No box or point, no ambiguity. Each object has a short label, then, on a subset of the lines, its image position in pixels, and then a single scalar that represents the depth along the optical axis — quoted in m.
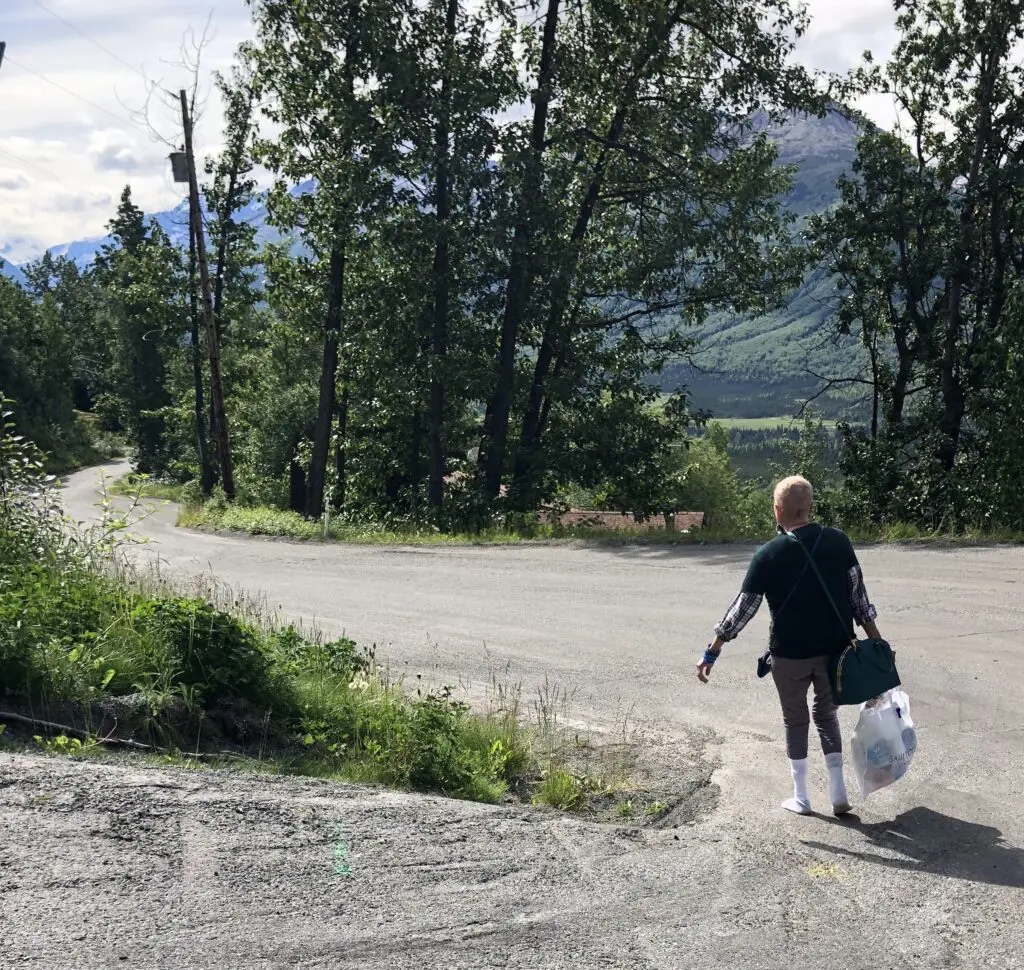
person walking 6.11
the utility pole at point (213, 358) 36.81
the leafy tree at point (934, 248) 21.00
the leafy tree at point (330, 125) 25.09
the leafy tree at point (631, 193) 24.41
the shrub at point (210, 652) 7.25
